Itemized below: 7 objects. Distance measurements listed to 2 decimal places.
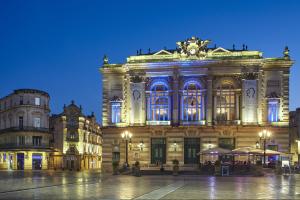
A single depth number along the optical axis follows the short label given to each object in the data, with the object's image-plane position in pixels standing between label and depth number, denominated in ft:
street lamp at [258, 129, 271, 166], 169.68
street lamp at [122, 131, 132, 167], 183.16
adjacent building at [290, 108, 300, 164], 293.84
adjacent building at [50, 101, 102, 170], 321.11
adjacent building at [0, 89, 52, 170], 299.38
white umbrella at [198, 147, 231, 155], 168.76
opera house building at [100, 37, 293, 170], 203.72
